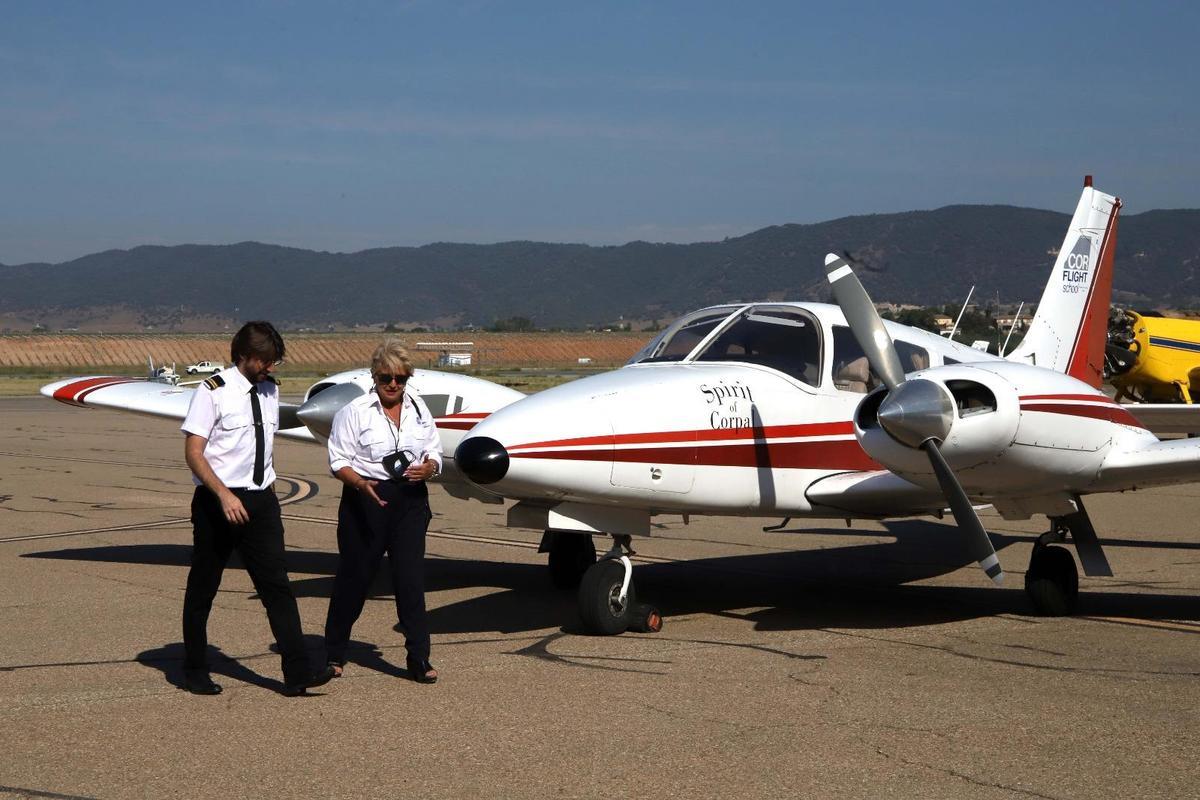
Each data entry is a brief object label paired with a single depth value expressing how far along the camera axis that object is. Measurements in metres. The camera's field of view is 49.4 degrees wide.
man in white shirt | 7.07
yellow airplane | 33.25
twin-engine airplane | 8.77
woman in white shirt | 7.49
